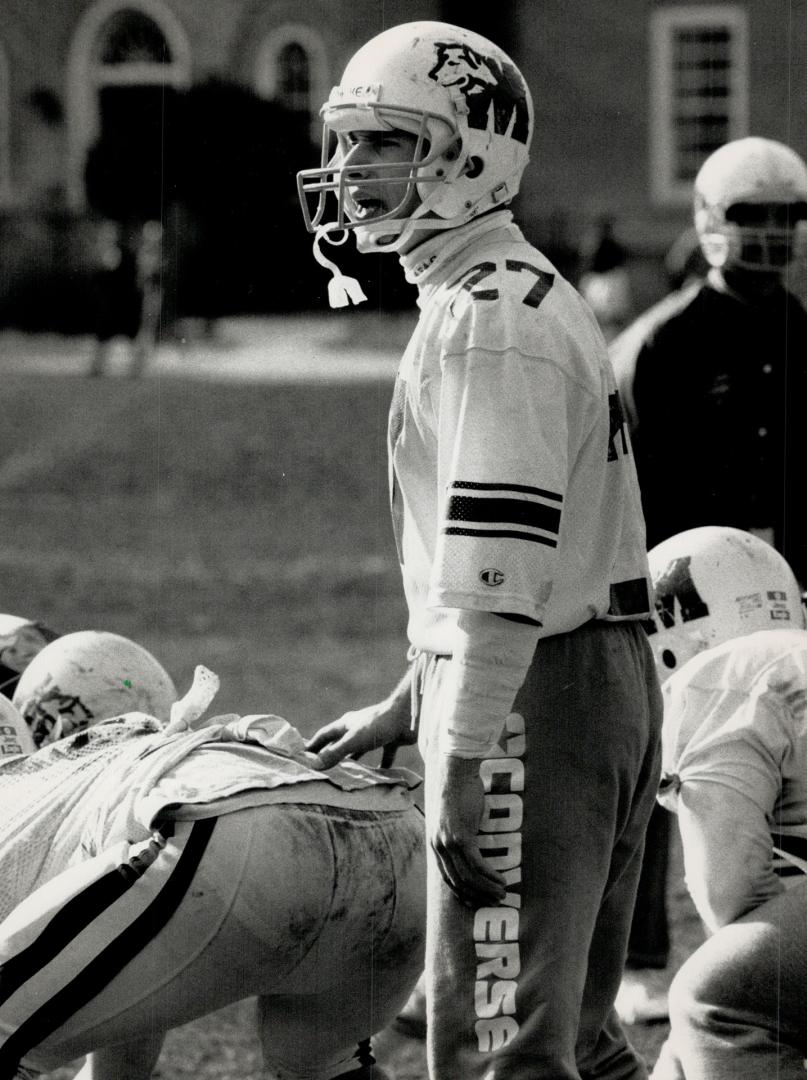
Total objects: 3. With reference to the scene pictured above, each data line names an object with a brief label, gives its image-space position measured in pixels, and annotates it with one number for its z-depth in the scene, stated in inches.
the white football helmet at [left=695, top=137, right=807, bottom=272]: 470.9
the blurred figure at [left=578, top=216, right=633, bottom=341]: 1724.9
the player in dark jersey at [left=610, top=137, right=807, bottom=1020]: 456.4
